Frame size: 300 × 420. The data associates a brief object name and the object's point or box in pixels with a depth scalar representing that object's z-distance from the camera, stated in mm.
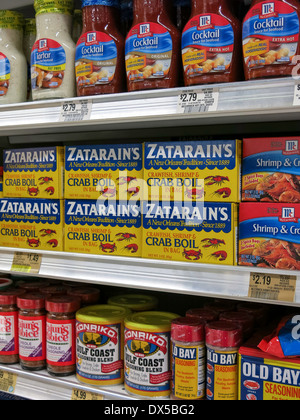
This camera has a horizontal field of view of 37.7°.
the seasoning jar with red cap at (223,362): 1067
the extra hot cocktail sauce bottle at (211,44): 1033
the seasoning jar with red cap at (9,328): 1384
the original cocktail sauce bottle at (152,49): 1099
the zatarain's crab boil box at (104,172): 1195
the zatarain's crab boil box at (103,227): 1200
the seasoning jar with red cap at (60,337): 1302
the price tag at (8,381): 1361
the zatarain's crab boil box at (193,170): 1063
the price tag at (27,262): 1287
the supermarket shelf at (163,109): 932
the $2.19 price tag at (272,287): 941
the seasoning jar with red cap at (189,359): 1104
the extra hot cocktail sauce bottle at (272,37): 958
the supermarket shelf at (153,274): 1005
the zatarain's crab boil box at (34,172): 1312
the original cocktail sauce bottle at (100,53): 1171
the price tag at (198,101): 999
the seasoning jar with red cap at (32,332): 1341
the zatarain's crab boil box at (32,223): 1316
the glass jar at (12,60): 1347
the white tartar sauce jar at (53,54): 1247
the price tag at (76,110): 1155
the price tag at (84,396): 1226
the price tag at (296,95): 898
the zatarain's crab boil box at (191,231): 1067
